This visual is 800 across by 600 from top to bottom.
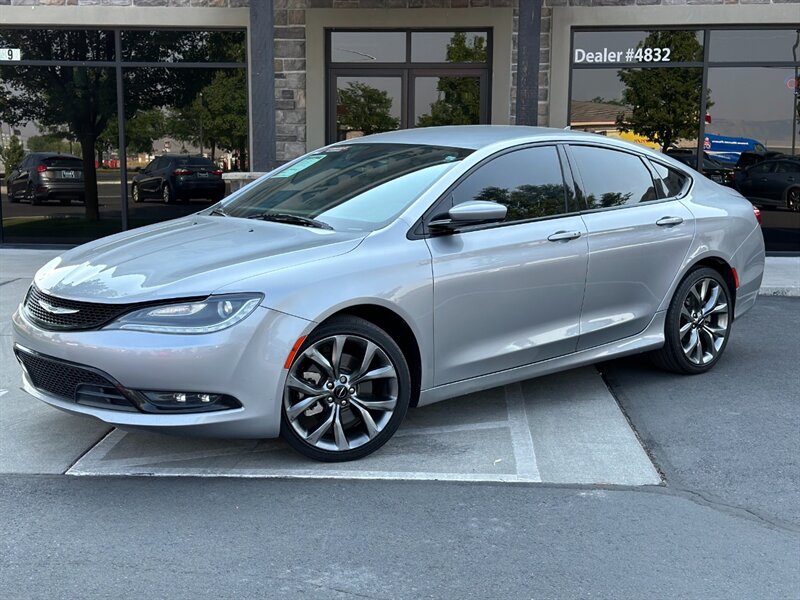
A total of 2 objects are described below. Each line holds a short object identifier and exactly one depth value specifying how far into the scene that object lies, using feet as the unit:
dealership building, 39.06
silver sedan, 13.88
